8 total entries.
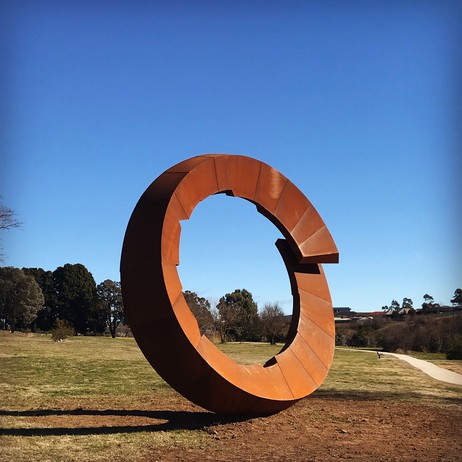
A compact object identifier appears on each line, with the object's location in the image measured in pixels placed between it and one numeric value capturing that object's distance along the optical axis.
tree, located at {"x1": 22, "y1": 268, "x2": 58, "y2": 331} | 60.25
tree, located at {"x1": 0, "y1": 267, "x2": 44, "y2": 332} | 50.50
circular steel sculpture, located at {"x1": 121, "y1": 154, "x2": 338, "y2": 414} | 9.84
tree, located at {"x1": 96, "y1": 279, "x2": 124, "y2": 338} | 61.91
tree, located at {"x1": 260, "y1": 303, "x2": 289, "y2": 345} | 48.88
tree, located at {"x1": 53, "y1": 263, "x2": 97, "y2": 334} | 60.75
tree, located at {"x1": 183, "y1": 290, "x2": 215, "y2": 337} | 48.47
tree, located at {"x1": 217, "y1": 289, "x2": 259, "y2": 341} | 47.81
